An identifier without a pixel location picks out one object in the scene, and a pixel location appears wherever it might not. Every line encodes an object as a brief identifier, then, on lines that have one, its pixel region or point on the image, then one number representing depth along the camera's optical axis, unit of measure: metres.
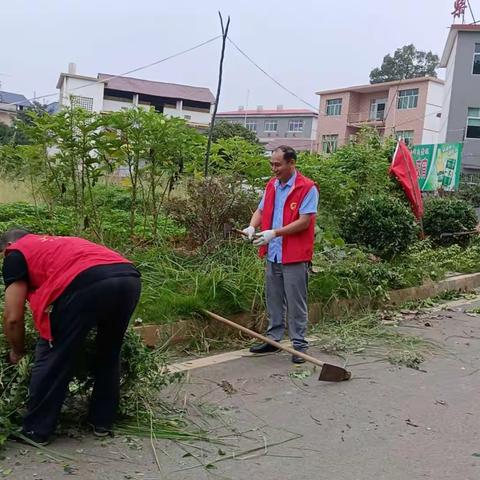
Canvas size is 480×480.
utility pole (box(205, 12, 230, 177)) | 7.32
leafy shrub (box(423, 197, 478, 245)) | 11.85
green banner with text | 16.56
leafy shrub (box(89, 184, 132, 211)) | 10.21
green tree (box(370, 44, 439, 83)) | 70.12
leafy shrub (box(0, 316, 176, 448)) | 3.34
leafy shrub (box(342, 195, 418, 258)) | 8.74
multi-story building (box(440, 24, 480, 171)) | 32.31
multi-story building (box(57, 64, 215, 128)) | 54.88
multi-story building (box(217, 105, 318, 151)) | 64.94
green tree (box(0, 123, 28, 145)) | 40.32
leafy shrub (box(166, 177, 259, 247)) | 6.86
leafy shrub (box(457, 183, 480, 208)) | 22.60
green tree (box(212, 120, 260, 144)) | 40.58
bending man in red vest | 3.25
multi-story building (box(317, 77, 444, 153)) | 43.00
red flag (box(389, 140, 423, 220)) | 11.48
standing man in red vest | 5.21
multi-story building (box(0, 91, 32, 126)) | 66.31
